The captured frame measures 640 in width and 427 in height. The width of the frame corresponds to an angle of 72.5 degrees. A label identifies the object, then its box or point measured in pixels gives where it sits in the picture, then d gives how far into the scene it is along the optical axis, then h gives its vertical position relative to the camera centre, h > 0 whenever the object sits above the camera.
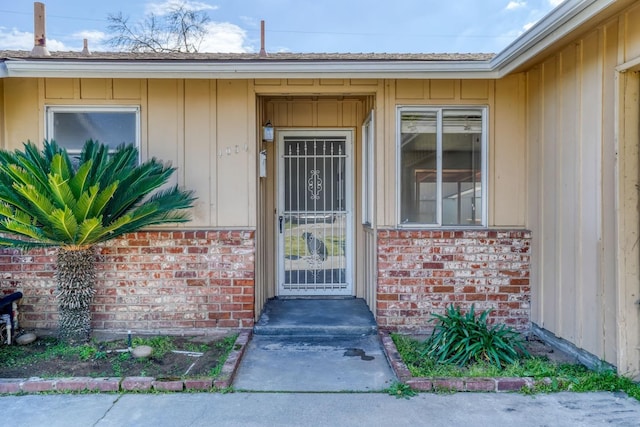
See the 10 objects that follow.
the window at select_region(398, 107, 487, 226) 4.94 +0.51
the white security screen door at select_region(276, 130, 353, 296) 6.07 +0.01
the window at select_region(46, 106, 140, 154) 4.91 +0.98
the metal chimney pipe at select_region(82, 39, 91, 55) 7.20 +2.90
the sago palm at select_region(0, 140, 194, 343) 3.77 +0.08
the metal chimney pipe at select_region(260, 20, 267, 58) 6.31 +2.95
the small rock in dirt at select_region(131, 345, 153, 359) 4.01 -1.28
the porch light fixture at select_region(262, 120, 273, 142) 5.60 +1.03
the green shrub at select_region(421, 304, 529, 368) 3.91 -1.23
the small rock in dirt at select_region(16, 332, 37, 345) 4.44 -1.28
